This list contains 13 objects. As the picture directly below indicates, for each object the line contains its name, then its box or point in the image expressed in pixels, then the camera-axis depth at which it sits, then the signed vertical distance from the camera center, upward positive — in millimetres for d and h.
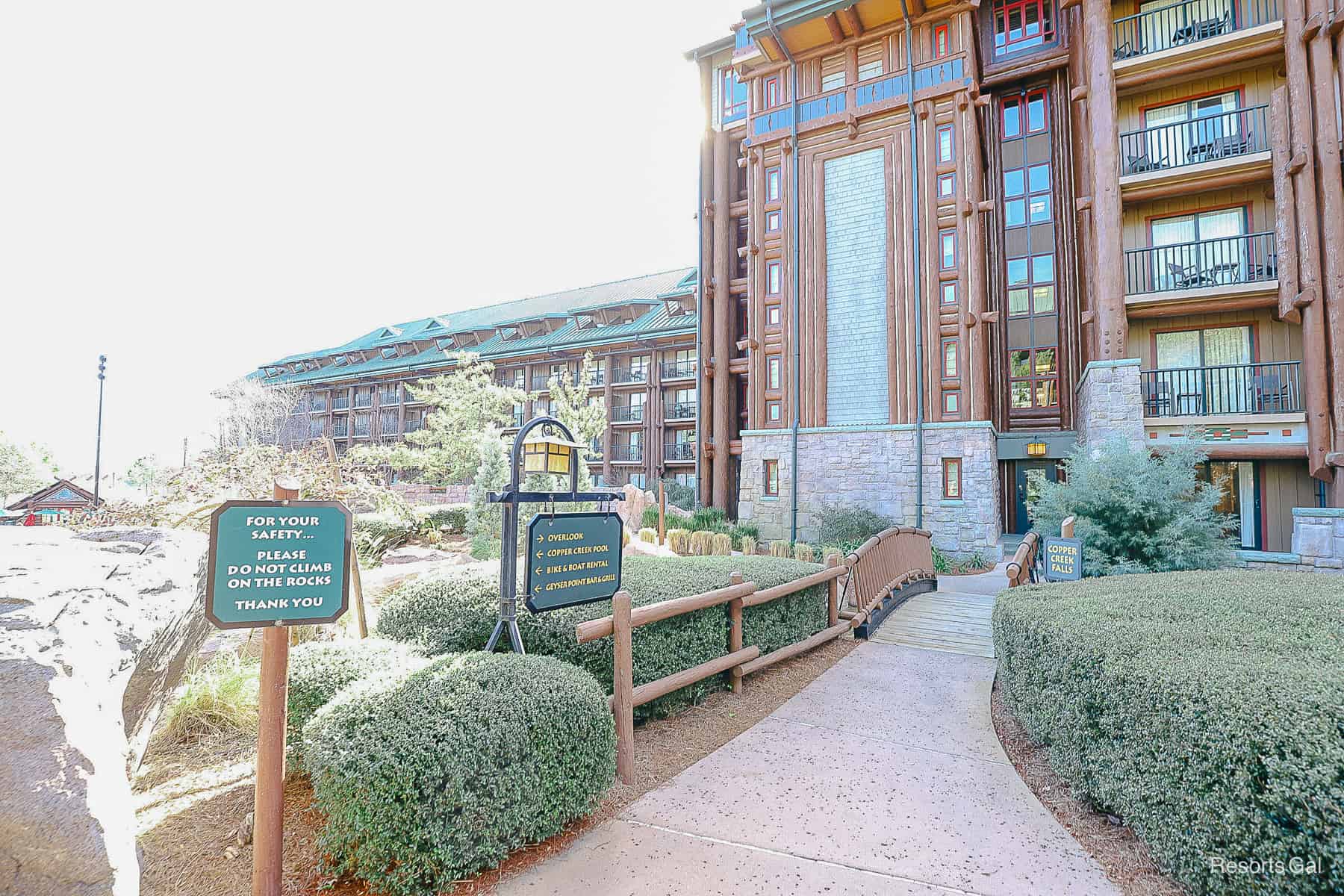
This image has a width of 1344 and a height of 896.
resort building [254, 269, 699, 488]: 30516 +6288
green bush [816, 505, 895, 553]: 15492 -1473
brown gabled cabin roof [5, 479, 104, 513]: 24156 -1164
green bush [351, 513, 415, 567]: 11930 -1704
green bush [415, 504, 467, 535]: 20141 -1625
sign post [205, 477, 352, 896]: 2643 -527
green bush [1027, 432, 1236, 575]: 8961 -715
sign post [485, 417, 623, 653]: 4484 -223
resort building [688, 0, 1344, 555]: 12992 +5607
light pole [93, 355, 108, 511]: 22578 +512
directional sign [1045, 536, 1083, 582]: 7344 -1127
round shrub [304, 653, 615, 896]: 2789 -1492
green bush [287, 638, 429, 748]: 4004 -1358
